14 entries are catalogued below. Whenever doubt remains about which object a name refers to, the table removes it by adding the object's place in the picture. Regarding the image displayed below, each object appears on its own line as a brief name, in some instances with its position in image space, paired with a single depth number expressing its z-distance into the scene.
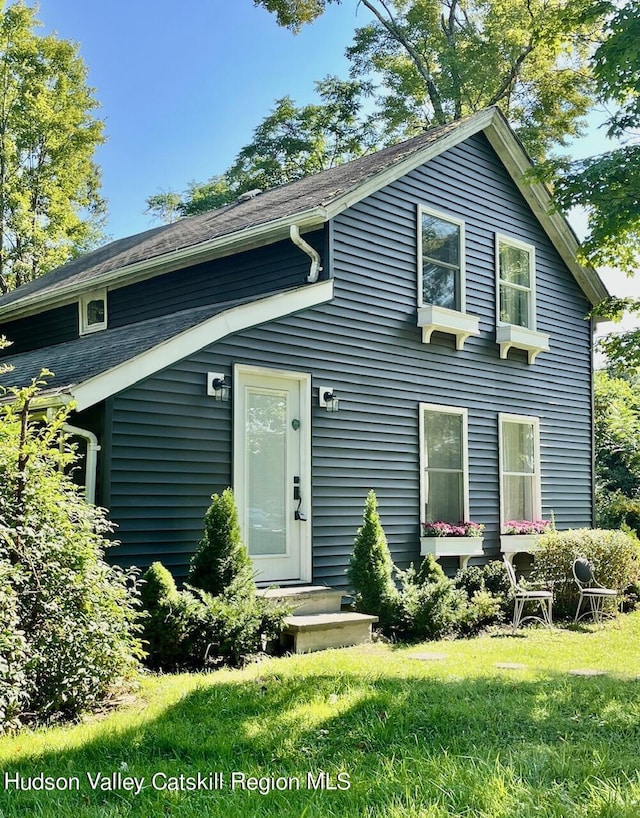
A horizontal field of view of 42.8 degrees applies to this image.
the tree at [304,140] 26.97
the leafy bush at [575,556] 10.53
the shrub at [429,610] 8.50
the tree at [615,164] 7.75
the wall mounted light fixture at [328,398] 9.37
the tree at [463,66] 22.59
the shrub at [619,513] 15.70
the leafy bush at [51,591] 5.09
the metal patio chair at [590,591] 9.88
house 7.84
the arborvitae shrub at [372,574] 8.60
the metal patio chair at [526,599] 9.32
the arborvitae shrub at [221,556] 7.21
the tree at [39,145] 23.38
